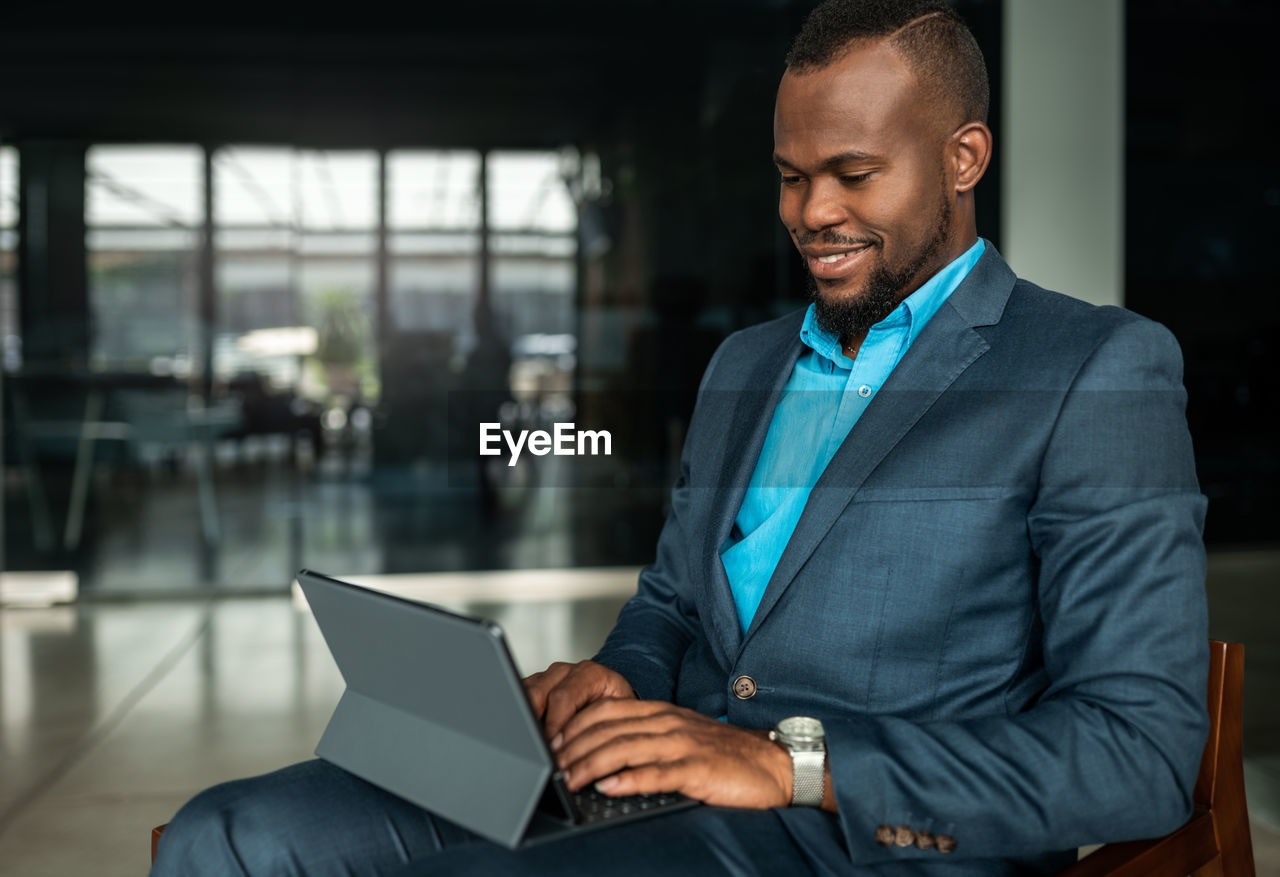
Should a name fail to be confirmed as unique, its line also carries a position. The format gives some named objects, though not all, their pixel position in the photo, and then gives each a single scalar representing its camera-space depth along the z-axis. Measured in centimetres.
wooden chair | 107
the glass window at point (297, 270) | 519
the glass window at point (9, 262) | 501
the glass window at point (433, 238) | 530
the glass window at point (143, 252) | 504
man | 95
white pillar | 424
